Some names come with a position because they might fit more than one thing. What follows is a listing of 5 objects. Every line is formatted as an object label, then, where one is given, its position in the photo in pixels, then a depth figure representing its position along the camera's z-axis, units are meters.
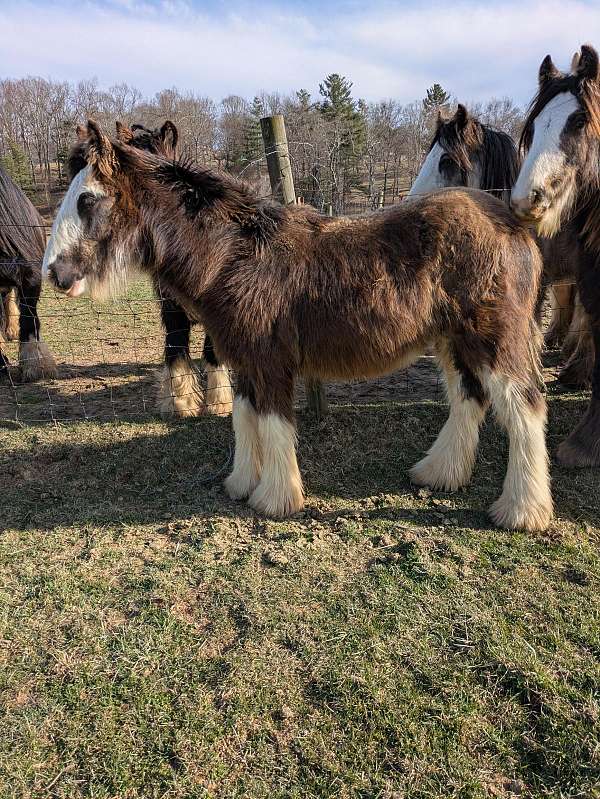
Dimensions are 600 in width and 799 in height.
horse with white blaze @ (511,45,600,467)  3.33
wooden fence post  4.44
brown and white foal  3.20
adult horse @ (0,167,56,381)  6.19
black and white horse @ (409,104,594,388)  5.01
